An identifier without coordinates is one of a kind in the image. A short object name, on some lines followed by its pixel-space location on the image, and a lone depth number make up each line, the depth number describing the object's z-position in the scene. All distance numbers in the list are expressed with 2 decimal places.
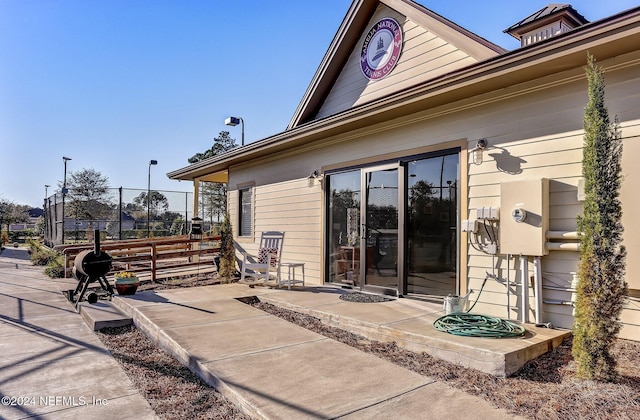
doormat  5.02
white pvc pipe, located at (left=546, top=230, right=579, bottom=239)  3.56
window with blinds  8.77
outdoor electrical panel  3.71
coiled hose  3.27
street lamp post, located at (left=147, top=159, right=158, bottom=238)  16.79
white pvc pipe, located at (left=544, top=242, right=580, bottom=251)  3.55
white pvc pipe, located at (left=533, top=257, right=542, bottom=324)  3.76
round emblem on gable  6.56
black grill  5.59
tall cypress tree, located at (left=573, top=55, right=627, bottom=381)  2.54
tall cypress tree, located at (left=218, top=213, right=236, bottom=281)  7.32
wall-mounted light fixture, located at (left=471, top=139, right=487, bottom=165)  4.29
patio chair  6.51
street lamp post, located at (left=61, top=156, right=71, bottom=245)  20.83
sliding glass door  4.75
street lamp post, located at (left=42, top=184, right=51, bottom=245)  17.29
